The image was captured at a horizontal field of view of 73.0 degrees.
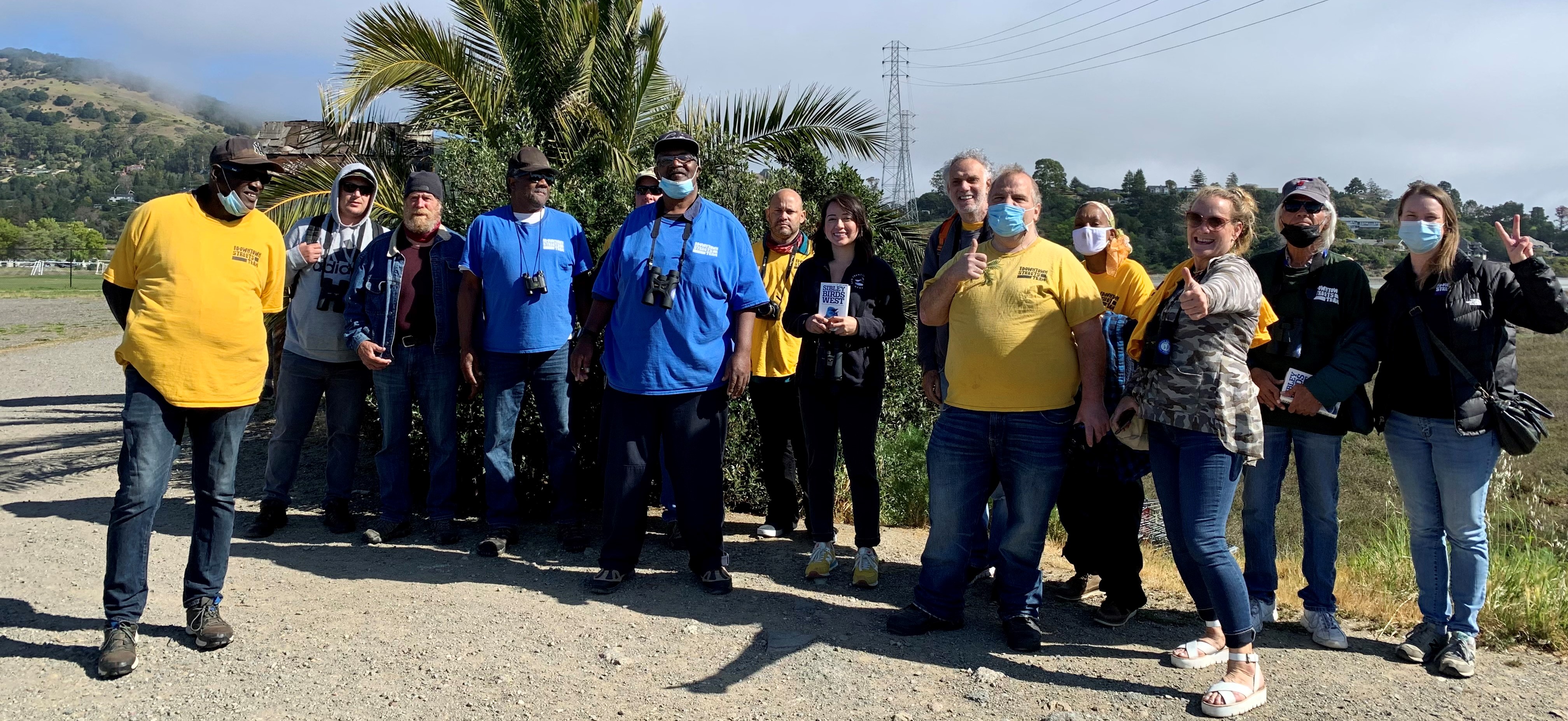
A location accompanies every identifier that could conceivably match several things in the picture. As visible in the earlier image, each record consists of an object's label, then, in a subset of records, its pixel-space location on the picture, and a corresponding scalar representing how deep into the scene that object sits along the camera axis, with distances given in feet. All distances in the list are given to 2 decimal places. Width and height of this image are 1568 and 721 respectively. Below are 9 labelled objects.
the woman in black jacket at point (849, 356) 16.97
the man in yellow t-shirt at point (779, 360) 18.89
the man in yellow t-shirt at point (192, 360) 13.61
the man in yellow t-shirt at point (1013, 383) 13.75
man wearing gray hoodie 19.58
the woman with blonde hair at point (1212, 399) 12.60
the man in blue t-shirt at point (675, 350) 16.49
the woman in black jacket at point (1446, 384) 13.65
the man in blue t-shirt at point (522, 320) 18.51
